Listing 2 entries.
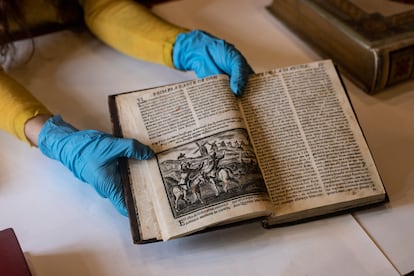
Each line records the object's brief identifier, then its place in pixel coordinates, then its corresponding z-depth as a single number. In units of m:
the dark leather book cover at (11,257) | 0.72
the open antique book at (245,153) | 0.76
